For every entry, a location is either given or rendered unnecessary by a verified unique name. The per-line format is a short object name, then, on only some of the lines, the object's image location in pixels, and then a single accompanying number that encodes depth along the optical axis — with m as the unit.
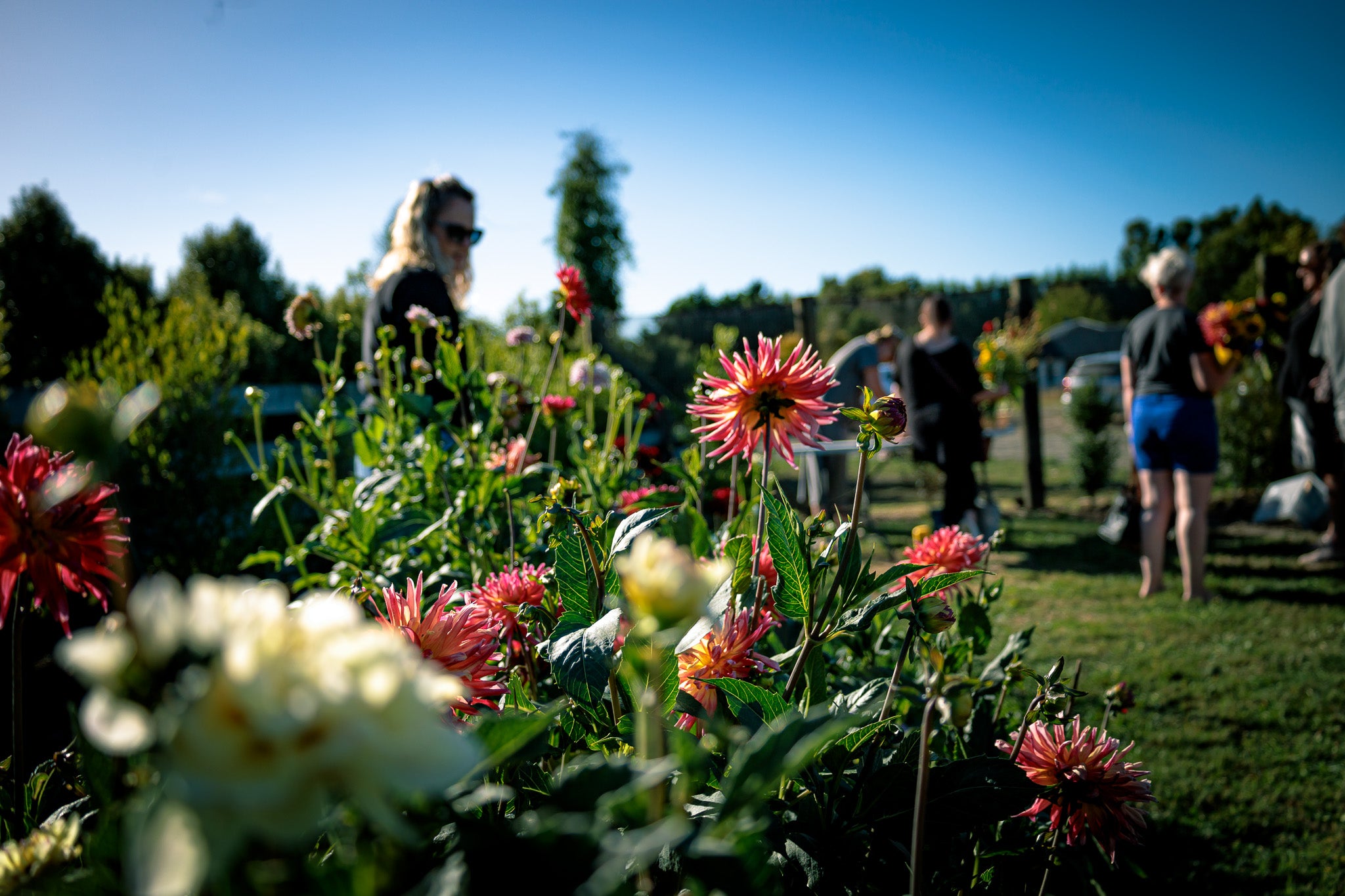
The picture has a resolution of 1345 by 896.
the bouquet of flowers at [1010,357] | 6.13
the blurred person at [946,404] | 4.41
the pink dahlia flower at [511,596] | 0.83
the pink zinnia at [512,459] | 1.47
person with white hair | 3.60
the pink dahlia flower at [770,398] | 0.81
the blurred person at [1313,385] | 4.24
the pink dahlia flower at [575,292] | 1.69
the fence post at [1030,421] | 6.14
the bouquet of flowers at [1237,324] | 3.83
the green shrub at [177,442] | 3.45
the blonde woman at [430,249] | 2.31
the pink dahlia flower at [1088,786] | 0.76
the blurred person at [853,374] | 4.97
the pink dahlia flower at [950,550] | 1.07
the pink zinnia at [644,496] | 1.29
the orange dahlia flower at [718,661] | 0.73
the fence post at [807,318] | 5.97
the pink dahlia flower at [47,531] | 0.56
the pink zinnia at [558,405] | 2.13
